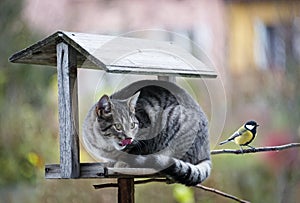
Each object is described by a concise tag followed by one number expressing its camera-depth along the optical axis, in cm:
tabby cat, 515
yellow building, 943
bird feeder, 511
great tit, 539
